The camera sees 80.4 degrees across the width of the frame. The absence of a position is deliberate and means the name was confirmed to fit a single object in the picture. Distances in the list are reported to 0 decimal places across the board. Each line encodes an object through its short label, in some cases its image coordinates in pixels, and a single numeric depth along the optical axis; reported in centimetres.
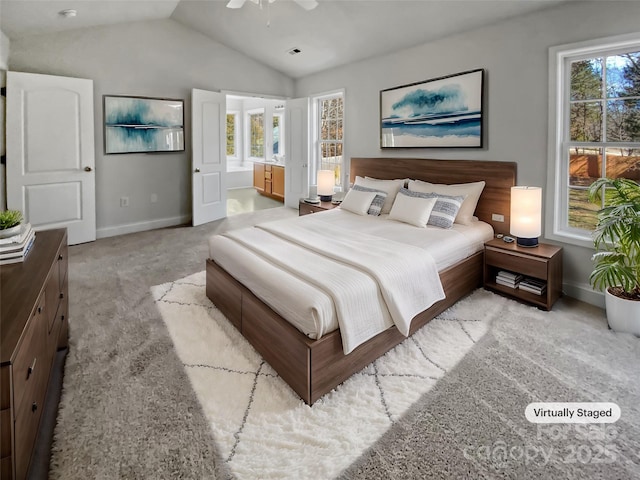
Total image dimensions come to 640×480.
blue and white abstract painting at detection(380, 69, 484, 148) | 384
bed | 194
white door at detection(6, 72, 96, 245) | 427
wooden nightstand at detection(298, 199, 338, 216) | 490
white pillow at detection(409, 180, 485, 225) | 362
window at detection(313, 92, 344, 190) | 598
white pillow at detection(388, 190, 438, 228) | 353
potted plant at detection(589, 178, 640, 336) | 247
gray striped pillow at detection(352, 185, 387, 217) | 409
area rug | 161
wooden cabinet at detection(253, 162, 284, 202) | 843
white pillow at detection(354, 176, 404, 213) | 417
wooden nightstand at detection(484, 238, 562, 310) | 295
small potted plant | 180
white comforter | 201
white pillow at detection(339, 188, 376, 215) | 411
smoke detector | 394
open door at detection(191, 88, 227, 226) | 576
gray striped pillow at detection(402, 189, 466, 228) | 346
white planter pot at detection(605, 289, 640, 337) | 254
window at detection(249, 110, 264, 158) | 1041
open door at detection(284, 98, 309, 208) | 650
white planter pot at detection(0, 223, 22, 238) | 179
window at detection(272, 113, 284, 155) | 983
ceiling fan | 319
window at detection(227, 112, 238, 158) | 1073
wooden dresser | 110
